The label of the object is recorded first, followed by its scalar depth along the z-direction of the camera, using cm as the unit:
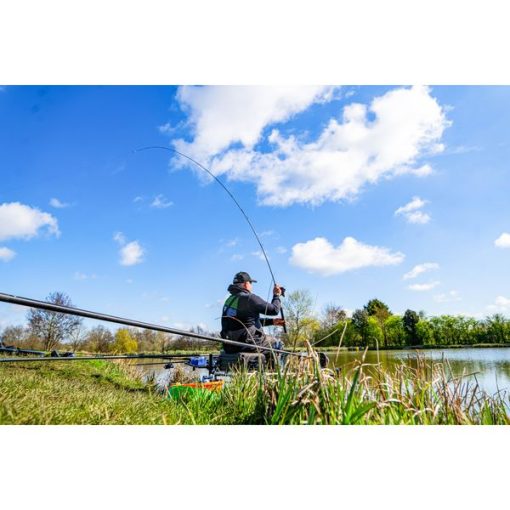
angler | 486
